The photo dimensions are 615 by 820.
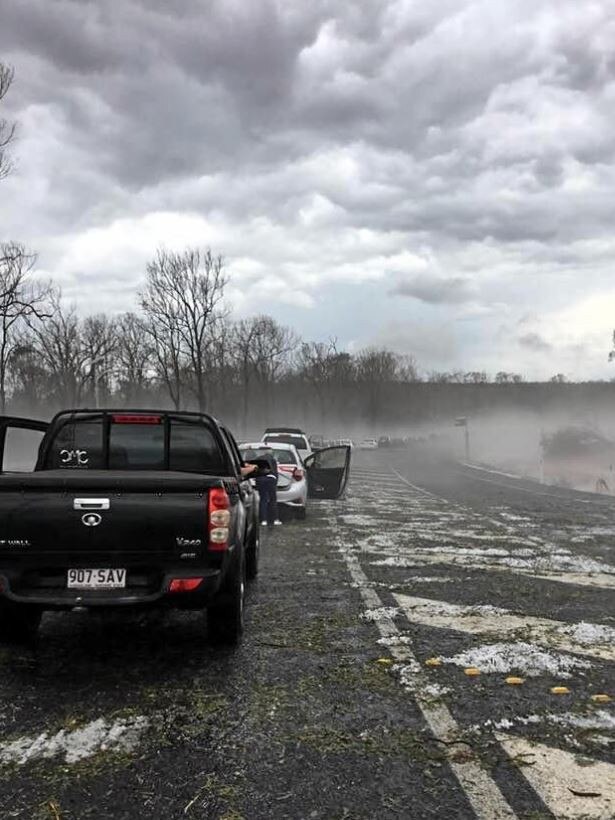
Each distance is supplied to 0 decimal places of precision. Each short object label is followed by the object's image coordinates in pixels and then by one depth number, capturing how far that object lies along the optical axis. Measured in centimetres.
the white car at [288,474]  1364
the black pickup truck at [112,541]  446
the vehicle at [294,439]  2166
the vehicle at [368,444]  7895
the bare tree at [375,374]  10050
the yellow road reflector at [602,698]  414
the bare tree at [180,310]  4725
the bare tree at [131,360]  6444
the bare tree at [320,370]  9081
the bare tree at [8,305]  2997
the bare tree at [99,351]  6156
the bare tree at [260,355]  6719
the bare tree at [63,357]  5888
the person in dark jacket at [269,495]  1247
